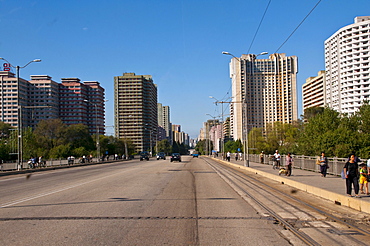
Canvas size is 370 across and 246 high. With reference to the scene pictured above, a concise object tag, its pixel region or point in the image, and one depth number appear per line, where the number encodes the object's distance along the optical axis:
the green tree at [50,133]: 102.02
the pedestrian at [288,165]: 23.48
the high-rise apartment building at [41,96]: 172.38
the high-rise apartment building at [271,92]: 138.50
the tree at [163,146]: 186.77
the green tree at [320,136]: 43.50
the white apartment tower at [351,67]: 140.50
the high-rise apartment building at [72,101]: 186.75
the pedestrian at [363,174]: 13.42
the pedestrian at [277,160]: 31.45
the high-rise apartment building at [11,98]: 164.75
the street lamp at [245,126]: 38.16
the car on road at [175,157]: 67.68
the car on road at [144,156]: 83.85
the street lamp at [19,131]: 37.88
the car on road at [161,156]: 90.47
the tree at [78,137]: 107.34
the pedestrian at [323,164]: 22.58
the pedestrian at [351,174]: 12.79
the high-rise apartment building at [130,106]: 192.88
